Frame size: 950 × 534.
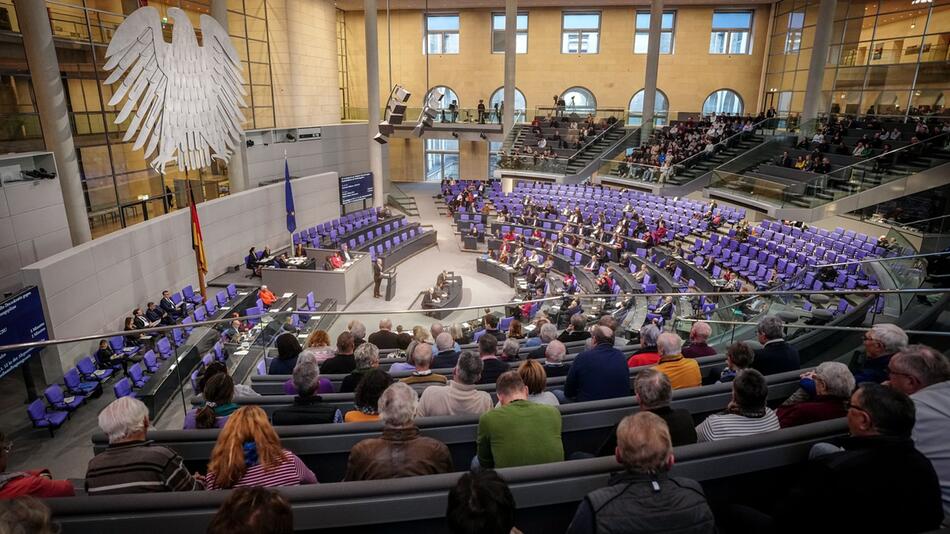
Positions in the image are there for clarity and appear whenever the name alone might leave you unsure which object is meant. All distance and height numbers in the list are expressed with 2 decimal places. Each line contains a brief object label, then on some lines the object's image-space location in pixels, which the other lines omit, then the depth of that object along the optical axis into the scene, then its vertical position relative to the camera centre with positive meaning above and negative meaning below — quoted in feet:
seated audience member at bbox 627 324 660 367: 15.78 -6.64
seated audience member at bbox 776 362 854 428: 9.31 -4.58
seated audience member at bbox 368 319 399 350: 23.61 -9.00
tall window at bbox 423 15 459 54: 99.55 +16.54
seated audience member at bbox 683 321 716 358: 16.40 -6.43
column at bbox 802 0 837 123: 65.46 +8.29
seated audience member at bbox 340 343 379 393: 14.29 -5.94
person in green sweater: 8.29 -4.65
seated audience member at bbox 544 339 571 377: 15.72 -6.64
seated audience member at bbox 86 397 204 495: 7.33 -4.52
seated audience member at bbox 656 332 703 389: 13.14 -5.65
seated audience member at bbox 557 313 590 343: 22.99 -8.49
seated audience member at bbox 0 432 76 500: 6.86 -4.54
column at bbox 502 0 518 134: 79.30 +9.88
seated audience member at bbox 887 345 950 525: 6.85 -3.66
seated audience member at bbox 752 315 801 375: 13.86 -5.74
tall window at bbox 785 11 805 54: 81.45 +14.18
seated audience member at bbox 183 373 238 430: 10.64 -5.45
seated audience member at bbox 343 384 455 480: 7.59 -4.52
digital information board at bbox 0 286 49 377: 27.32 -10.15
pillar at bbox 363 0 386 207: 75.15 +4.31
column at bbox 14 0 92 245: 33.68 +1.39
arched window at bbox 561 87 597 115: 99.14 +5.11
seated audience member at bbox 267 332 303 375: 17.46 -7.27
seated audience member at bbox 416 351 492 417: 10.64 -5.19
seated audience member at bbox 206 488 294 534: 4.86 -3.46
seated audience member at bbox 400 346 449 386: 12.87 -5.70
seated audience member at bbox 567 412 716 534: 5.86 -3.98
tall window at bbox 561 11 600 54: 95.91 +16.22
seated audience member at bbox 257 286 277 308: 44.04 -13.61
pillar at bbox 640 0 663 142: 76.43 +8.30
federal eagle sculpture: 37.65 +3.01
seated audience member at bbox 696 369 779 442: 9.02 -4.74
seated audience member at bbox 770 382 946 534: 6.19 -4.01
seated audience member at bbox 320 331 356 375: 16.21 -6.83
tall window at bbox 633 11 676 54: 93.76 +15.95
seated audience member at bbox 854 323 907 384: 11.31 -4.54
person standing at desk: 52.16 -14.05
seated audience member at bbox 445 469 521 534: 5.15 -3.55
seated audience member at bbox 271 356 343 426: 10.44 -5.37
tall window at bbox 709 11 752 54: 91.81 +15.63
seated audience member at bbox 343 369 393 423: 10.02 -4.79
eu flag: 56.18 -8.06
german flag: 40.14 -8.38
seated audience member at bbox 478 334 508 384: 14.61 -6.16
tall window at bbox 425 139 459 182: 106.52 -6.39
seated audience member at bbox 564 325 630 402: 12.28 -5.53
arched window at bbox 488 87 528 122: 101.55 +5.00
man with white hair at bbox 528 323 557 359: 20.58 -8.00
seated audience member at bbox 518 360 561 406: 10.95 -4.93
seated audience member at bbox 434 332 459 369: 17.63 -7.26
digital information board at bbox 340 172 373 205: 73.82 -8.36
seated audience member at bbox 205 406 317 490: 7.46 -4.53
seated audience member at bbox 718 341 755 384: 12.32 -5.08
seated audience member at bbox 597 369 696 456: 8.70 -4.39
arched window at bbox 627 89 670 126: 97.06 +4.04
